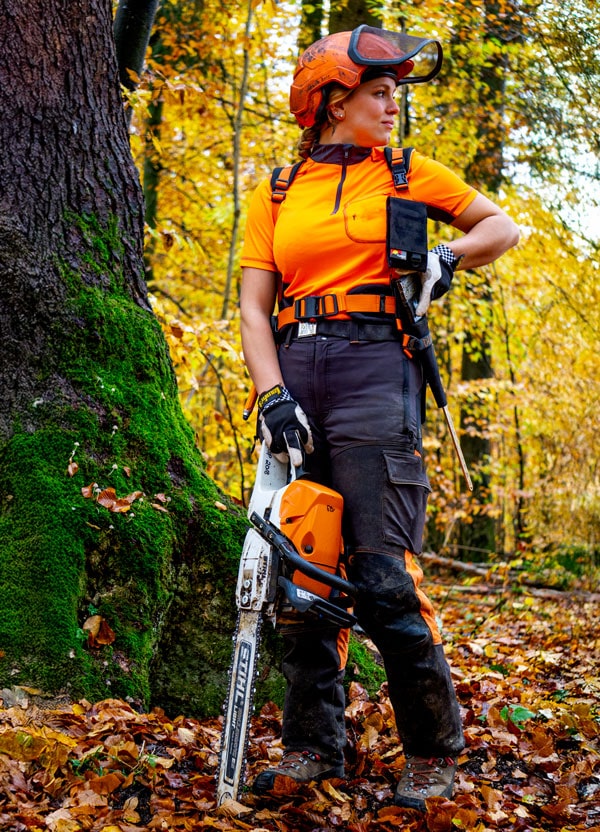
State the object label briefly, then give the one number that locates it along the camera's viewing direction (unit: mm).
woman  2742
